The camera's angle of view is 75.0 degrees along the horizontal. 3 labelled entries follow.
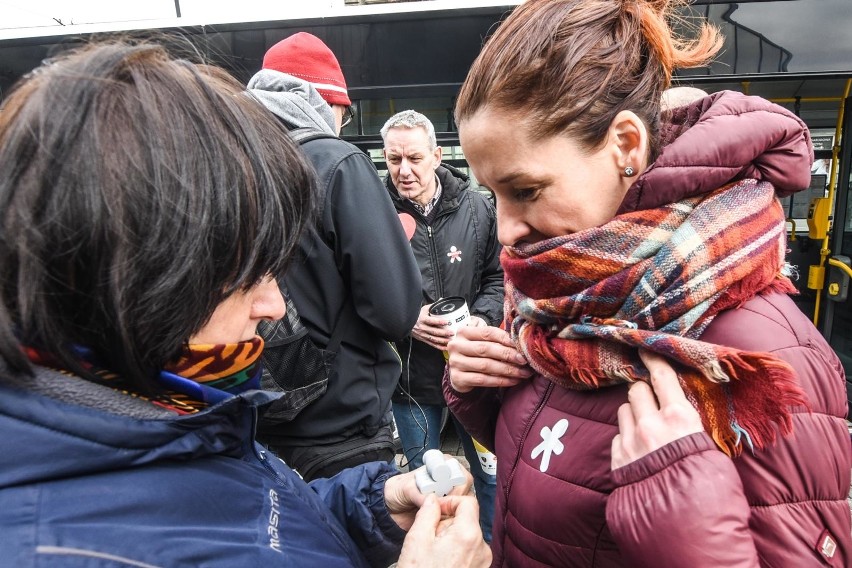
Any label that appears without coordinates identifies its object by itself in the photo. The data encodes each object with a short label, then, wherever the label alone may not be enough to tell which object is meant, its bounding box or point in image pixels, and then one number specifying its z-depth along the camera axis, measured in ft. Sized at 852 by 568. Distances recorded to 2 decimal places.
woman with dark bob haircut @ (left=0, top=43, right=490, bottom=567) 2.03
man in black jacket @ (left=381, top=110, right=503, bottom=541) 9.12
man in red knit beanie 5.79
